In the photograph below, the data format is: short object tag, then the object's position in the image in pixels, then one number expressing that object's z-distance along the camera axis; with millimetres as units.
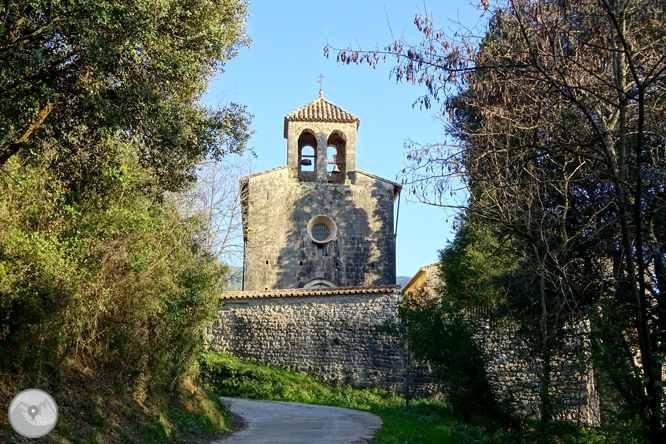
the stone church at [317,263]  21219
